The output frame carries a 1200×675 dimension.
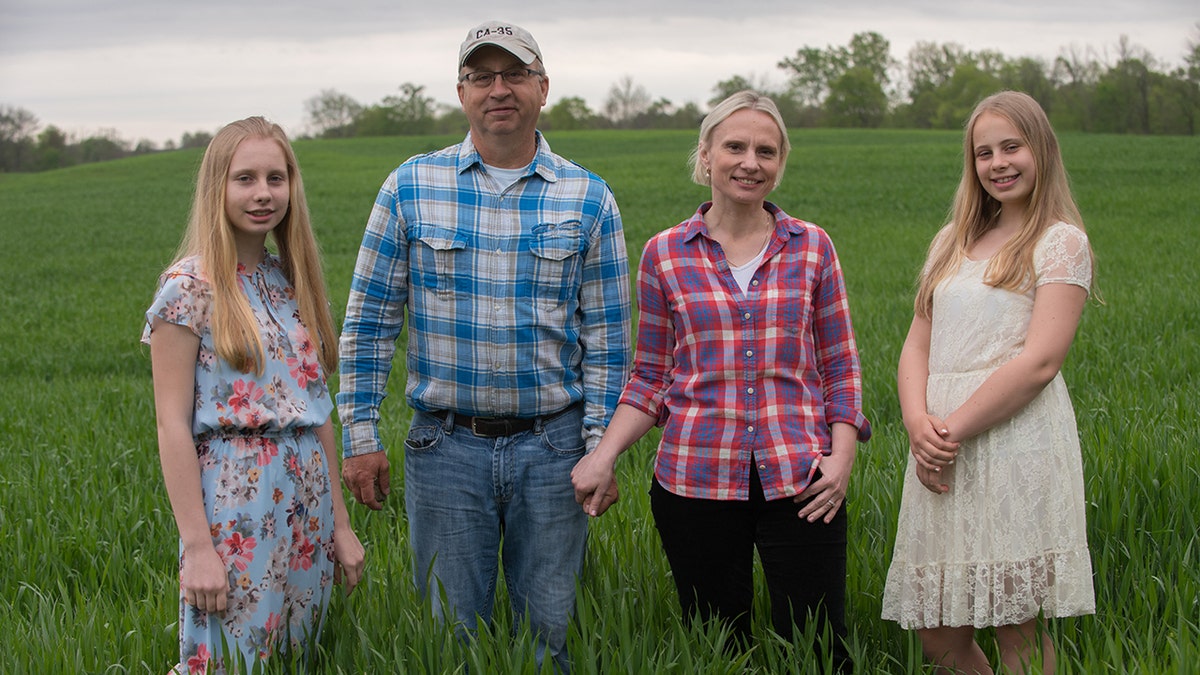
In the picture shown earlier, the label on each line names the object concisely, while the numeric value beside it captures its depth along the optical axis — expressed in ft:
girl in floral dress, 8.16
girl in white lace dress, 8.91
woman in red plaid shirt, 8.96
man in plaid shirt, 9.20
